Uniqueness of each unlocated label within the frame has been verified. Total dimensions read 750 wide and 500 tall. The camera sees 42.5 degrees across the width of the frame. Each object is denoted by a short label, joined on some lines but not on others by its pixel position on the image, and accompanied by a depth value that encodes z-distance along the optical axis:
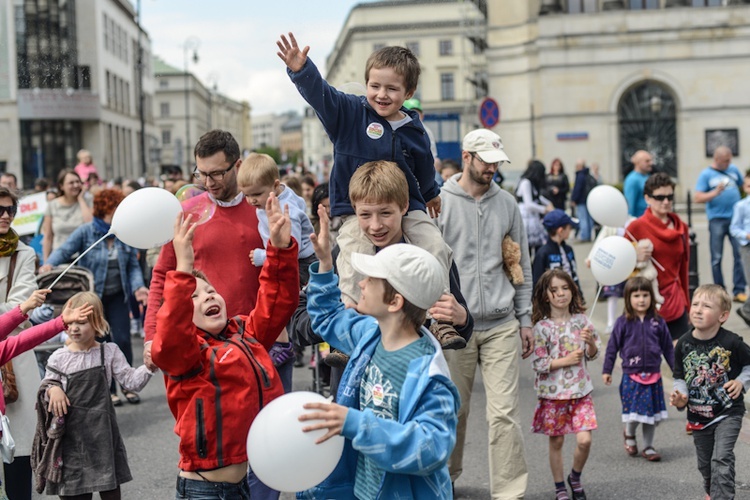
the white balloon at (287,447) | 2.98
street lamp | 57.27
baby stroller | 7.99
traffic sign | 17.84
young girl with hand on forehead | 5.51
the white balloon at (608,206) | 9.37
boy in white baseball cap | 3.07
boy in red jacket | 3.88
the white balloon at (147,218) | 4.79
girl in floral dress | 6.33
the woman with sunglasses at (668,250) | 8.42
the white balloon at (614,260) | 7.68
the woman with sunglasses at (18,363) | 5.75
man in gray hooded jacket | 5.95
